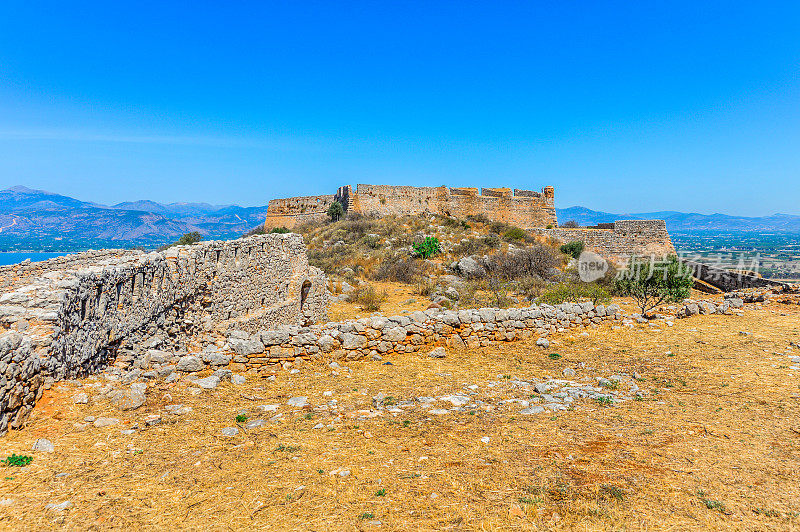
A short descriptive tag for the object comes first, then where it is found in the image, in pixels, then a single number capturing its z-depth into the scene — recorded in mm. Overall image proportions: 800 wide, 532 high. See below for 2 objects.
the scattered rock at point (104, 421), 4879
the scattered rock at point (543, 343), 9383
